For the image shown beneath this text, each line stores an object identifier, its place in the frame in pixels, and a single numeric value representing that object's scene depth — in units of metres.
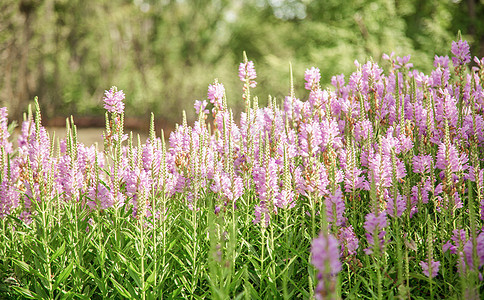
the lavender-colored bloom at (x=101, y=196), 2.81
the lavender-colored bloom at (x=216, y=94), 3.80
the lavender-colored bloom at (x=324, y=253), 1.18
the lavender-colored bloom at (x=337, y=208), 2.29
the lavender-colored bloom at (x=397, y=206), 2.42
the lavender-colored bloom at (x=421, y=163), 2.89
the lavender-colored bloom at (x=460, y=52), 3.81
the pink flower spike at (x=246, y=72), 3.72
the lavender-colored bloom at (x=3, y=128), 4.00
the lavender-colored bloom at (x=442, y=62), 4.20
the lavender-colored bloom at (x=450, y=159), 2.58
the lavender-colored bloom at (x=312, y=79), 4.03
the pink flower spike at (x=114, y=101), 3.04
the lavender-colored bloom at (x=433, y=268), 2.33
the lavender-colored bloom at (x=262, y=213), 2.63
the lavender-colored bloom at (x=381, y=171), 2.48
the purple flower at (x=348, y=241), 2.48
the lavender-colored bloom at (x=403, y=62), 4.28
